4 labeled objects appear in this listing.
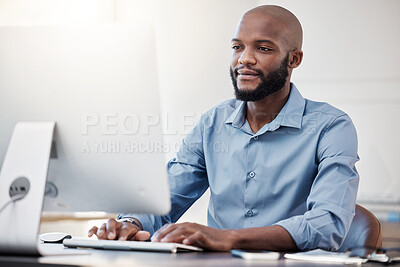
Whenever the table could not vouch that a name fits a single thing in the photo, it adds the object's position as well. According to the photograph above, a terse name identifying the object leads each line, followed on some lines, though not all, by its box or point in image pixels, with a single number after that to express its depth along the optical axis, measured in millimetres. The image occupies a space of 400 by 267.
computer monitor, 1584
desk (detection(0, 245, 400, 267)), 1501
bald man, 1953
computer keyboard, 1677
